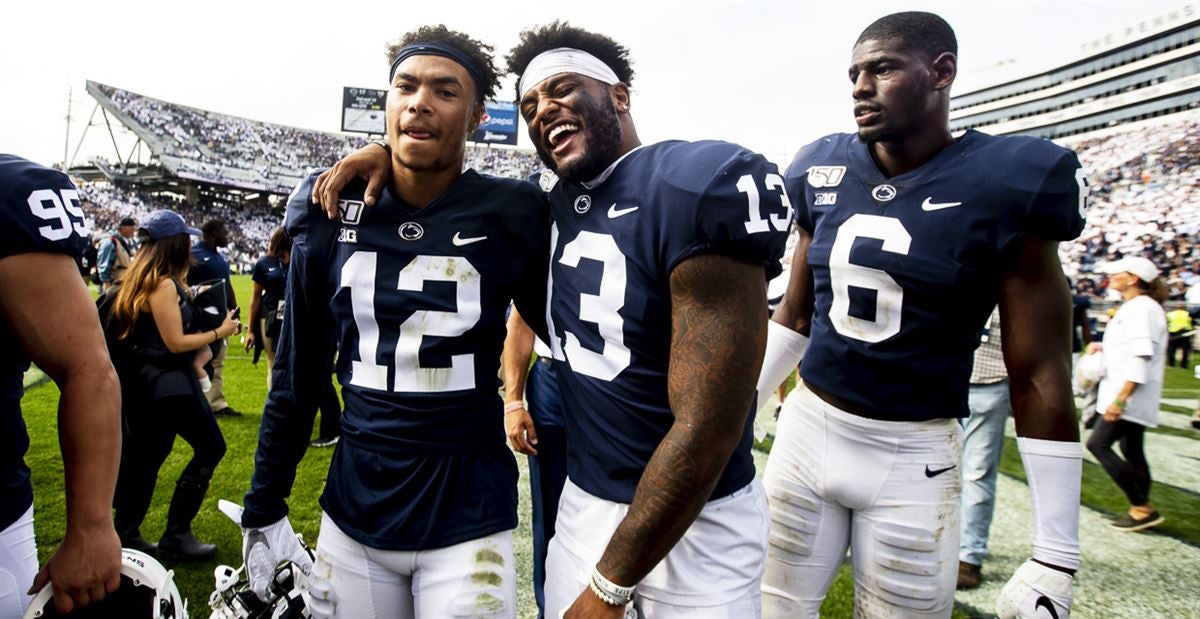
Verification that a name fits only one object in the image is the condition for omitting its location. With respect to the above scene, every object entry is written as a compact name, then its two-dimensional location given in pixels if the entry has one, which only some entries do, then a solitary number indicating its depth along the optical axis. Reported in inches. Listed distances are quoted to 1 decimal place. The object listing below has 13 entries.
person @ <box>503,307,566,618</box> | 110.5
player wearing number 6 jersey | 70.7
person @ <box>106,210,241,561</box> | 137.5
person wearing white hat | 178.2
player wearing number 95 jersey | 57.2
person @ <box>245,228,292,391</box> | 234.1
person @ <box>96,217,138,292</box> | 282.7
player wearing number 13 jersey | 53.3
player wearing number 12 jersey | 69.5
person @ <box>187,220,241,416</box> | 230.1
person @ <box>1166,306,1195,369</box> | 497.4
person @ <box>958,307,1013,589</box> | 143.3
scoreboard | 1487.5
